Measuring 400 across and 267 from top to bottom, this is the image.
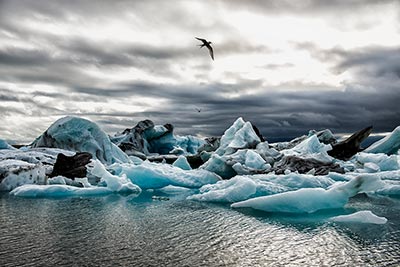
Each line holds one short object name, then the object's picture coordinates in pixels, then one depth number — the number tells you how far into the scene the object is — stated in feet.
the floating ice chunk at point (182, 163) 66.49
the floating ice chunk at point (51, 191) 42.86
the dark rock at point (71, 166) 52.34
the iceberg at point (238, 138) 77.97
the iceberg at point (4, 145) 72.95
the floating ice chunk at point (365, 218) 26.76
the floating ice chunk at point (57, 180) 48.75
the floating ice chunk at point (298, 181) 46.00
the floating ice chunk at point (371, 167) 61.63
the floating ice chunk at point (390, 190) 45.93
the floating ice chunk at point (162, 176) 52.90
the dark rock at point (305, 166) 58.70
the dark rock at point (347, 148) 76.16
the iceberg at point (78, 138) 69.15
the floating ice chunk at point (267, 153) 70.38
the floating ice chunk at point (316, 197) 31.22
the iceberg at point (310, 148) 70.99
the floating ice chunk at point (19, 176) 46.86
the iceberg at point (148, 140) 102.58
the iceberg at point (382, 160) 63.10
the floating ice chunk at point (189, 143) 141.69
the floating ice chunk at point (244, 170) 61.11
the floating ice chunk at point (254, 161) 63.95
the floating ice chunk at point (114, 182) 47.12
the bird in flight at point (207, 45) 30.88
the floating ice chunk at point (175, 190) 50.98
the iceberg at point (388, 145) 73.18
